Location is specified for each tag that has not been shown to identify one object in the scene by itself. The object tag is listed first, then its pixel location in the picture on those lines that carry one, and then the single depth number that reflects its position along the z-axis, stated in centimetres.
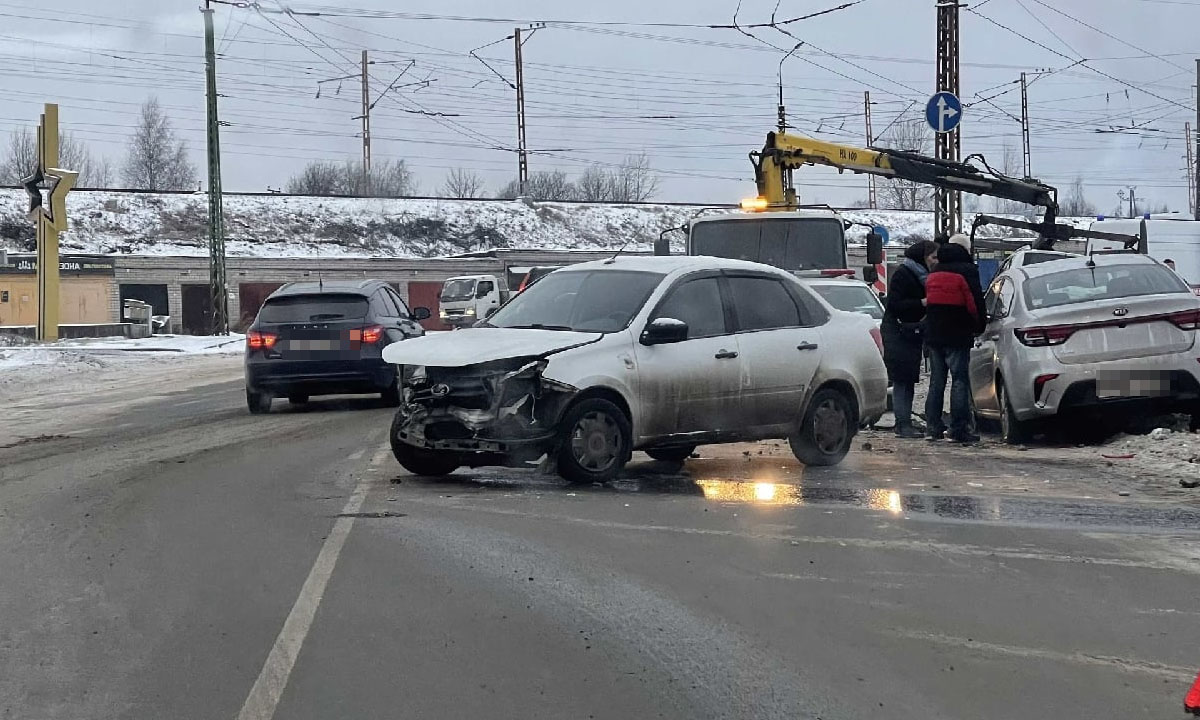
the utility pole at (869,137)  7506
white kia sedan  1126
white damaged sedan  929
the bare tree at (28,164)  9806
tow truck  1936
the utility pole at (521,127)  6375
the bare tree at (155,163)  10550
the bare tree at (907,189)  8262
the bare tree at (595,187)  10494
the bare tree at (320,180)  10212
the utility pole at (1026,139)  6493
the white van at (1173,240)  3071
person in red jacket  1262
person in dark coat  1352
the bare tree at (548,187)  10144
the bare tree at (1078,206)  10228
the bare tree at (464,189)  10606
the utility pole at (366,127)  8044
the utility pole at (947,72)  2398
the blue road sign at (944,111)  2128
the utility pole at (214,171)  4284
